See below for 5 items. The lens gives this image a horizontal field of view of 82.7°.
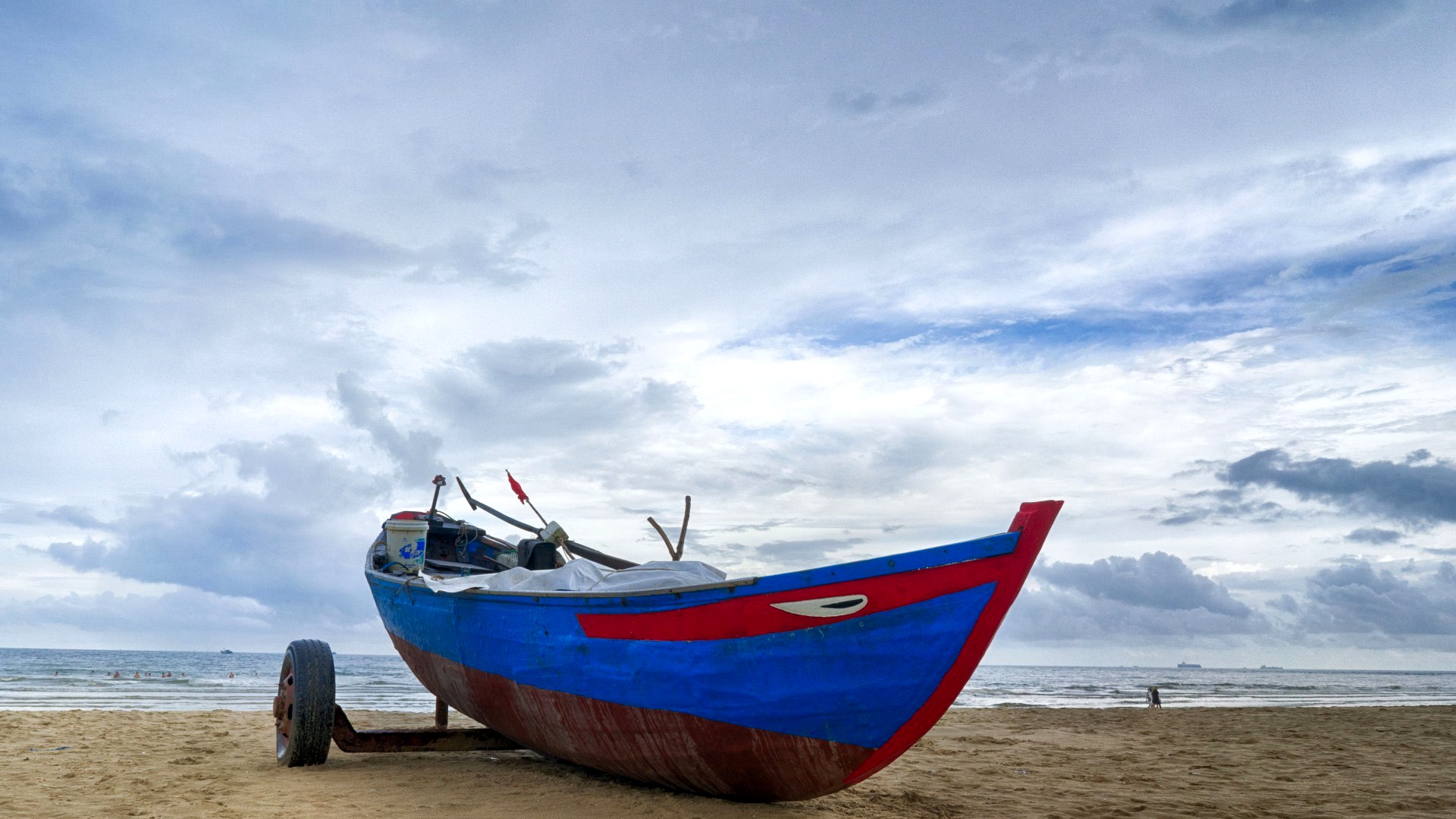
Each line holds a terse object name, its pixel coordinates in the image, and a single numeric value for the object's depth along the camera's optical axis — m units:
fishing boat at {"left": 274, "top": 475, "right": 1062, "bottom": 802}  4.61
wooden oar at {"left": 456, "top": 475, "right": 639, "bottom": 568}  10.02
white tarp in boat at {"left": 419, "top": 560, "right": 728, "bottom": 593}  5.73
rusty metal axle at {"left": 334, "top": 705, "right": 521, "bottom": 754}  7.30
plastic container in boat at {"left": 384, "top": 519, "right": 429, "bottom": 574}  10.39
